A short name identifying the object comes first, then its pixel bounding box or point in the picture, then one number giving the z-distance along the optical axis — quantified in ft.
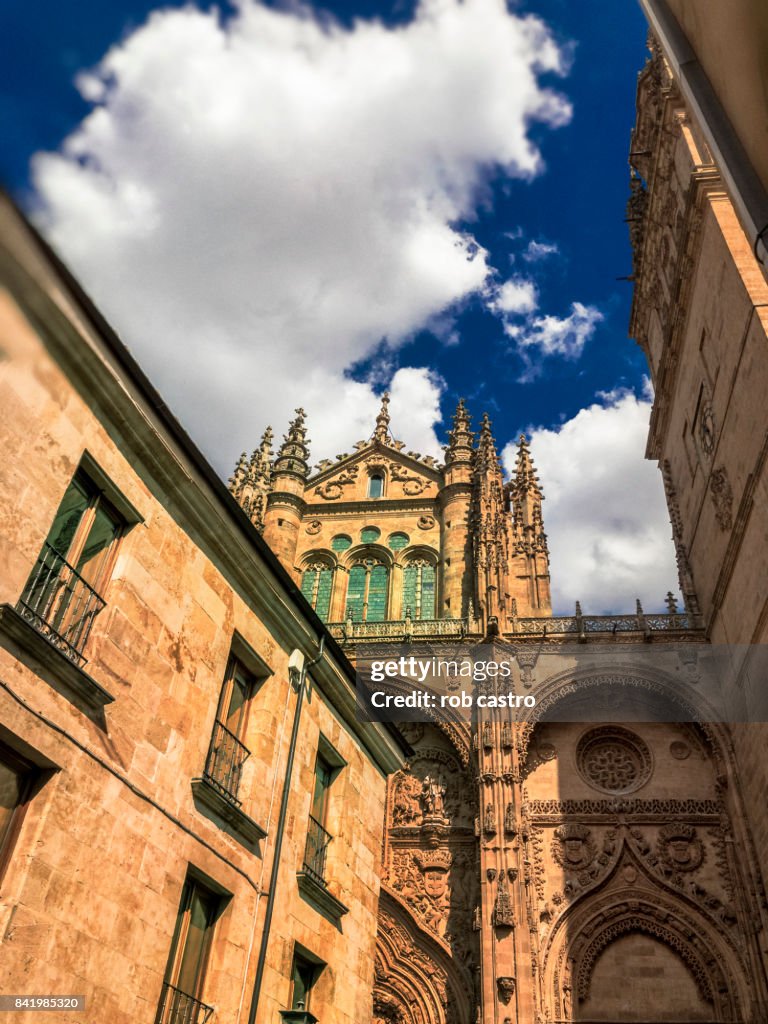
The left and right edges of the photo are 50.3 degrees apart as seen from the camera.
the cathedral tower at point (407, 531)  84.53
